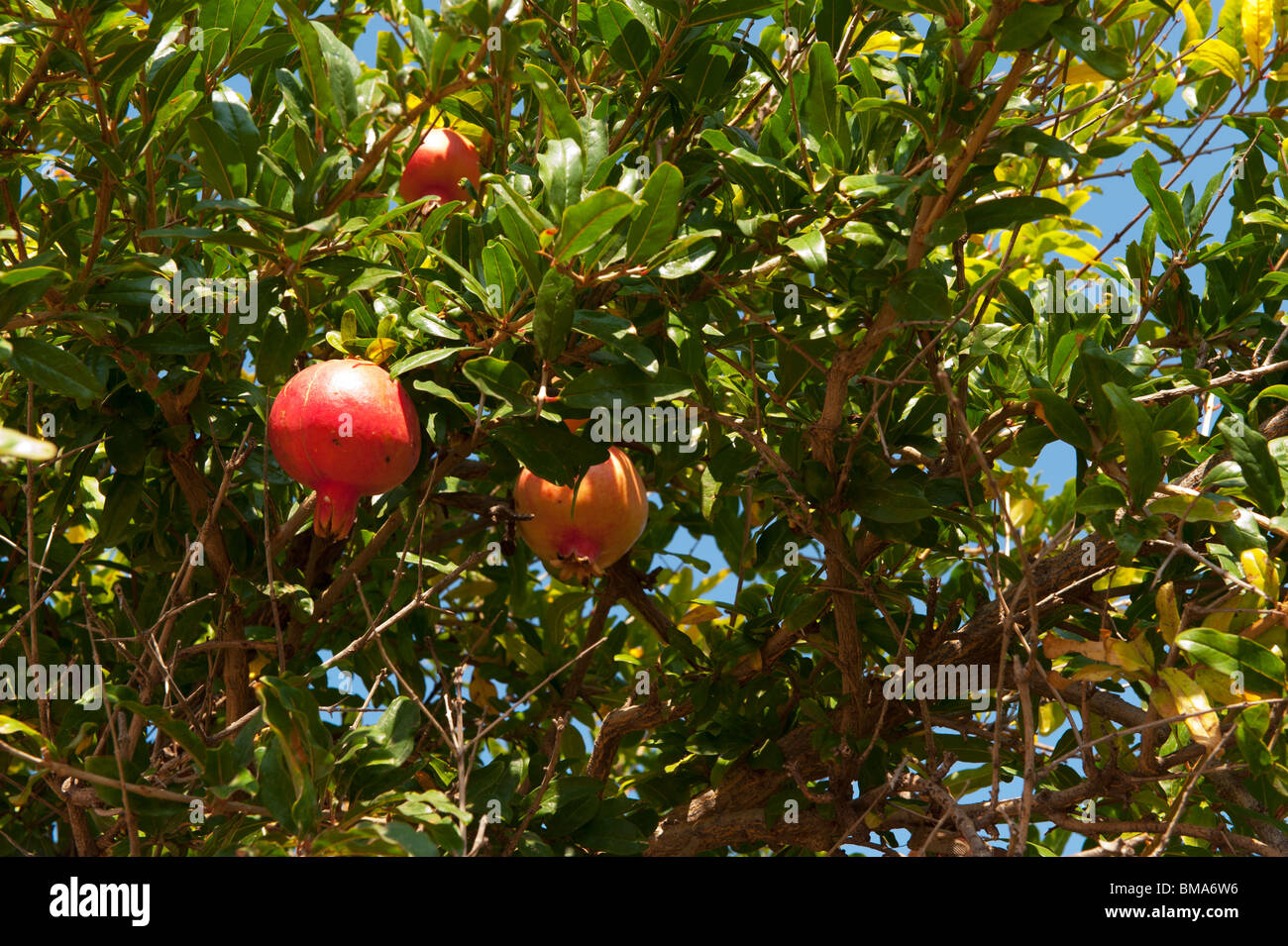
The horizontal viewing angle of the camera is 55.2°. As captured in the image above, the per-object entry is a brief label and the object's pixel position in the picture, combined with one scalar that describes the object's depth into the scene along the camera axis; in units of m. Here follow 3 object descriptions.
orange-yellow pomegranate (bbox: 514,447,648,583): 2.23
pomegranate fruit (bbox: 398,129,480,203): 2.50
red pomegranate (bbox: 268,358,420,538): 1.82
